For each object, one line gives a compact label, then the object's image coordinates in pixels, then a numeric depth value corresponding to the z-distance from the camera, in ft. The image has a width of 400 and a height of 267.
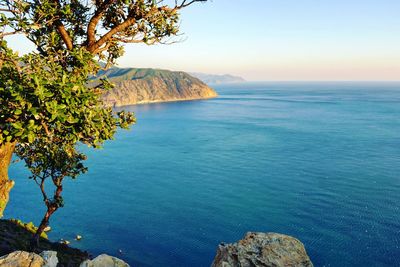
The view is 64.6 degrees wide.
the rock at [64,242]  213.75
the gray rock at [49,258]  57.82
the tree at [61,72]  33.86
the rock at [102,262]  58.65
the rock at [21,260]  52.85
